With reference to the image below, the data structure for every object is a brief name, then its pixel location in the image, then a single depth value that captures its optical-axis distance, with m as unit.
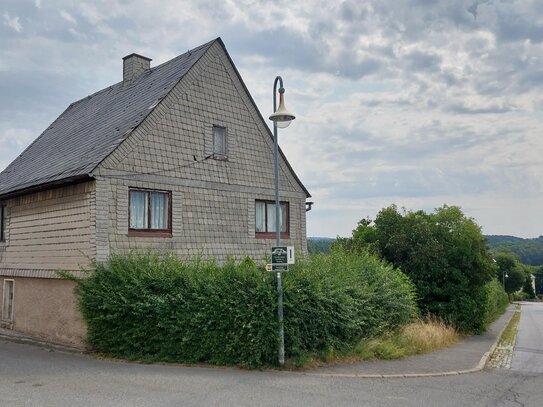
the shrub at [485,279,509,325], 24.52
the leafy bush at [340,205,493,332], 21.97
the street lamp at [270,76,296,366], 11.59
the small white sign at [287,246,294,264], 11.77
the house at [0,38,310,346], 15.24
